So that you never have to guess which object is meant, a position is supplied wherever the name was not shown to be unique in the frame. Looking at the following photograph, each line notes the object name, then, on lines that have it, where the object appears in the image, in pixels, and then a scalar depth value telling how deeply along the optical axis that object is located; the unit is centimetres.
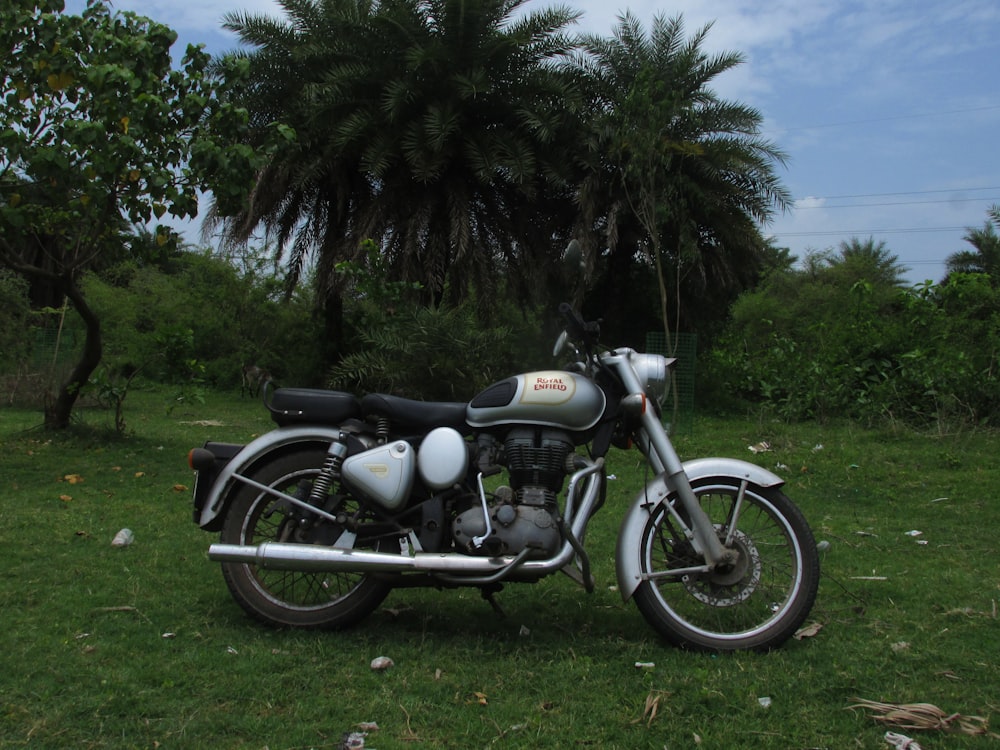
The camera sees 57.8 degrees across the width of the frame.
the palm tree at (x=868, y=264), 3291
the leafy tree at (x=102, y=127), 706
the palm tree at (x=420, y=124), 1453
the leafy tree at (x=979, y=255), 2653
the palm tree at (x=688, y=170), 1538
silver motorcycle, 359
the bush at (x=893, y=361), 1070
